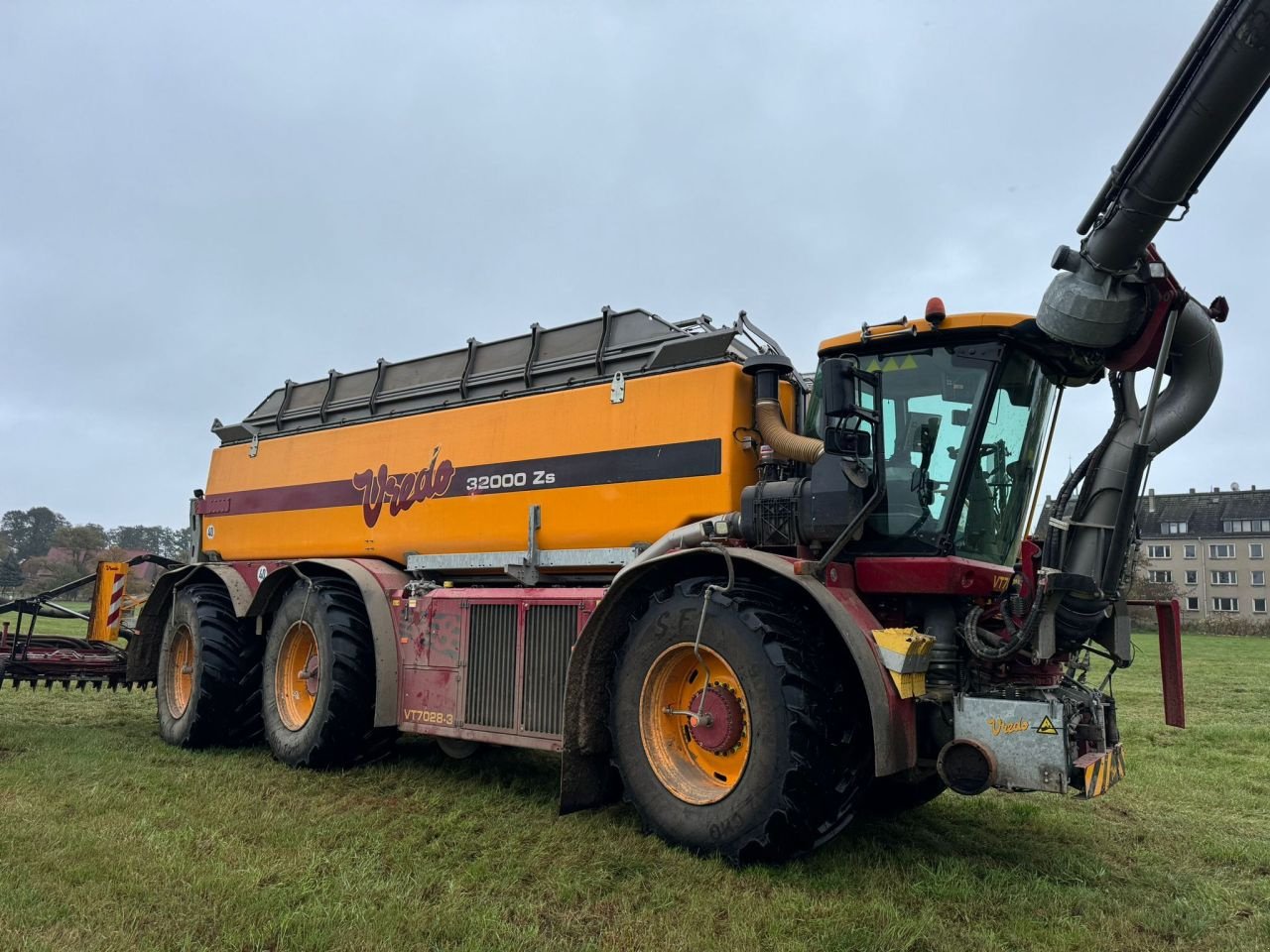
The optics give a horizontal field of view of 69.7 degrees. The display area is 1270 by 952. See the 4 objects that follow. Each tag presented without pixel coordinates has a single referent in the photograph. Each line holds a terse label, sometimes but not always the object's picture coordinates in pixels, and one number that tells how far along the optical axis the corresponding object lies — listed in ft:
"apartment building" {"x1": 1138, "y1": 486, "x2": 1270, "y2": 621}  216.74
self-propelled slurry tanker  14.47
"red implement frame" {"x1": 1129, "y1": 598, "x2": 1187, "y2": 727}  16.71
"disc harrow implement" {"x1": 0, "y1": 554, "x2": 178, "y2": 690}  27.84
